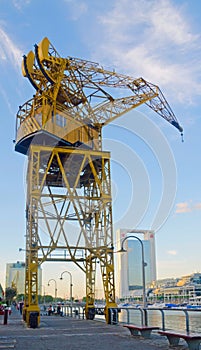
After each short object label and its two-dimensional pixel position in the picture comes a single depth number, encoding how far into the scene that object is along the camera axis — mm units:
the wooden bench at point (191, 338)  11117
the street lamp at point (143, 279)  22416
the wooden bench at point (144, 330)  15125
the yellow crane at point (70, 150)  28422
